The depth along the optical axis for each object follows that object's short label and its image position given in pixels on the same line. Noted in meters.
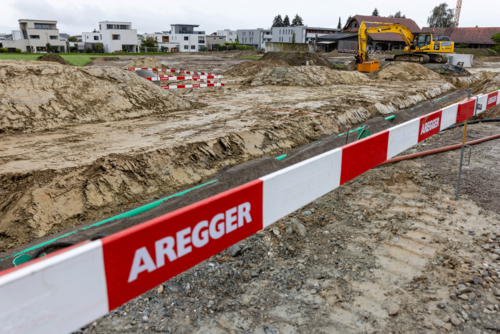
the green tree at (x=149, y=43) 72.10
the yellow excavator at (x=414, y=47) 24.66
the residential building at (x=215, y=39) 94.19
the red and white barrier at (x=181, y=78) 15.12
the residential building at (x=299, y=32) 76.44
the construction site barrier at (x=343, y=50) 53.89
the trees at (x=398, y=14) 103.12
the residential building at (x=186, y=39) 88.25
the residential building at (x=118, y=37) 70.40
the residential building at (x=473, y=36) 55.62
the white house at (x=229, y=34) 125.17
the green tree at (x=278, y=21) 121.94
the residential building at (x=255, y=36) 100.38
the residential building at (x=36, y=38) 61.66
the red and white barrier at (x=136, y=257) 1.25
